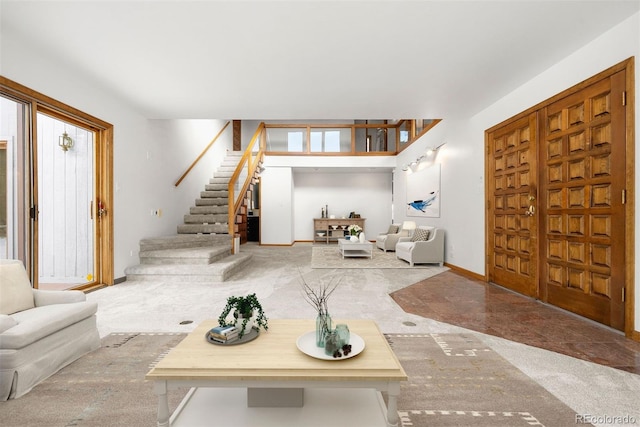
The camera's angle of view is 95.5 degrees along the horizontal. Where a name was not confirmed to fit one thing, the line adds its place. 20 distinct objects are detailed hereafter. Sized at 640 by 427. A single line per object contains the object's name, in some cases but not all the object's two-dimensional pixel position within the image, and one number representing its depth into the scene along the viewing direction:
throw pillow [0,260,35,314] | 2.03
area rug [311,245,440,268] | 6.01
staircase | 4.73
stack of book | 1.55
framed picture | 6.76
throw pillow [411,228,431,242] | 6.42
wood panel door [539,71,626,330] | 2.64
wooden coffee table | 1.26
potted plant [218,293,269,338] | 1.64
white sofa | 1.71
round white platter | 1.39
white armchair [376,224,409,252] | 7.82
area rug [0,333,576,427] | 1.53
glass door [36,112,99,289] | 4.34
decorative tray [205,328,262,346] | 1.55
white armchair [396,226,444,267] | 6.04
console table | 10.58
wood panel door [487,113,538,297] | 3.74
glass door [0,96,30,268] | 3.18
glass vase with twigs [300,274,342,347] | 1.51
